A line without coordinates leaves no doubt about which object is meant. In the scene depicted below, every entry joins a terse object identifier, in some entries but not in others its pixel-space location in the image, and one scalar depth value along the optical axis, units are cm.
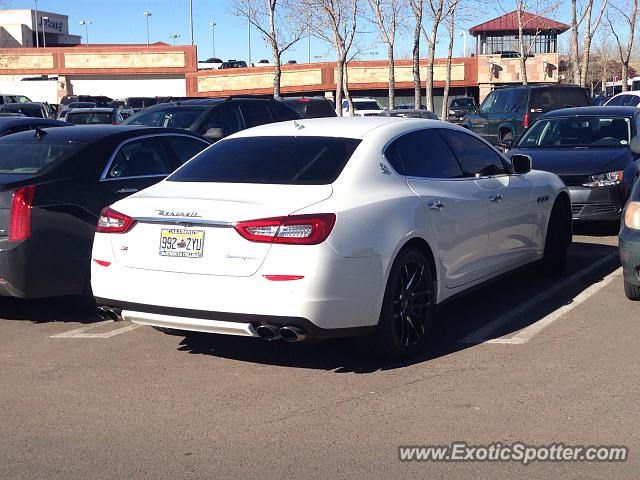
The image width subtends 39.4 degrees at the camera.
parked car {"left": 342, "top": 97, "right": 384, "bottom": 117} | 3528
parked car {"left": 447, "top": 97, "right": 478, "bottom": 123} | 4529
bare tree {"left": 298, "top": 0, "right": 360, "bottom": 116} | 3403
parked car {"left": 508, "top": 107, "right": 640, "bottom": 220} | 1103
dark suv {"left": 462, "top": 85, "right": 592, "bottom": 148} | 2103
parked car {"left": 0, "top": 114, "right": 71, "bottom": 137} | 1292
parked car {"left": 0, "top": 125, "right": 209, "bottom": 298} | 690
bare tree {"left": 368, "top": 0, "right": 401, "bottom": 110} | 3431
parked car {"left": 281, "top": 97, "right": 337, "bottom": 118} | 2264
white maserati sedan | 545
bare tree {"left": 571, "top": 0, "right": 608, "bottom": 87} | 3300
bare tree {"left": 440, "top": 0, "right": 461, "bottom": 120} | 3432
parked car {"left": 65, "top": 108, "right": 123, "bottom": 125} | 1947
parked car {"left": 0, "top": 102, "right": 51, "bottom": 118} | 2764
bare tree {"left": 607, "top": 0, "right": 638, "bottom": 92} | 3944
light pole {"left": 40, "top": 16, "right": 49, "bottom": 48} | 7268
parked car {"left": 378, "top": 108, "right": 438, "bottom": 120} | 2422
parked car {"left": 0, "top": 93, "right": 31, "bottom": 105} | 3666
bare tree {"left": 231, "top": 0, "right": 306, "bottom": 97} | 3039
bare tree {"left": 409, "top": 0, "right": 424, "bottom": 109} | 3241
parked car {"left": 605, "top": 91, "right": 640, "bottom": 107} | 2552
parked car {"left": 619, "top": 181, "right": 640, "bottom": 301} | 736
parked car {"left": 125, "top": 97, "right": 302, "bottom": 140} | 1358
